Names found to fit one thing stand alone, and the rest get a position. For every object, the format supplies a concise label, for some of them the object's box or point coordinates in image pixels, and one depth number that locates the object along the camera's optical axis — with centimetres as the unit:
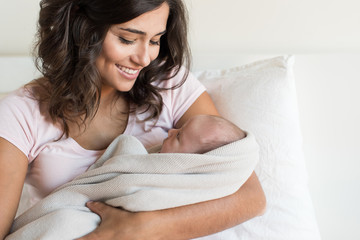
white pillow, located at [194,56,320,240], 148
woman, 130
